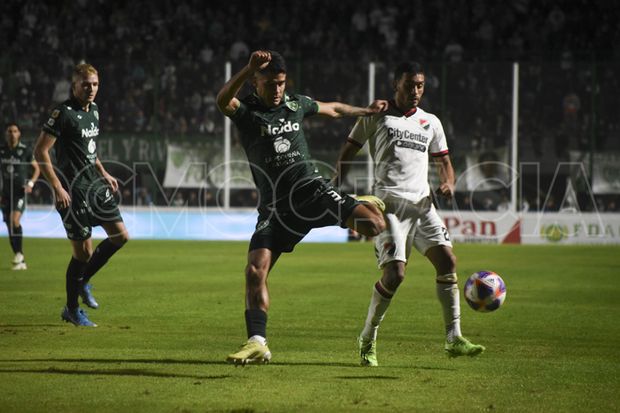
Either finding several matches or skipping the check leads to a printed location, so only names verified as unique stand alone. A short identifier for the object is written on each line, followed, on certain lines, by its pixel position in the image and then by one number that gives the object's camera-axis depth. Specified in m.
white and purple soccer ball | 17.61
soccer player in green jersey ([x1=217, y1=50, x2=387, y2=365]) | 15.41
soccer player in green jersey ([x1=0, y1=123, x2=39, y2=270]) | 34.84
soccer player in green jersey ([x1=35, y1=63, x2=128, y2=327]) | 20.77
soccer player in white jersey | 16.36
